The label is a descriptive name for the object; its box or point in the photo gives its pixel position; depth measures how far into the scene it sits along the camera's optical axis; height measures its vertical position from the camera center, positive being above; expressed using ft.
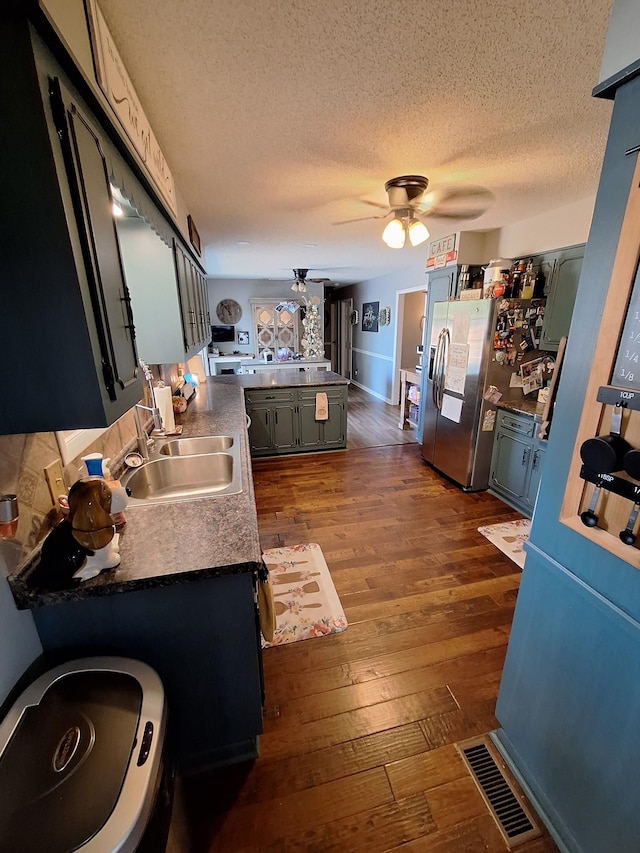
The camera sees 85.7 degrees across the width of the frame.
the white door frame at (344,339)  28.68 -1.43
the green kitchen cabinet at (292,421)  13.52 -3.87
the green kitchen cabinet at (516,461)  9.36 -3.88
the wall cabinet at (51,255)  2.26 +0.48
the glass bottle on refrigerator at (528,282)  9.43 +1.00
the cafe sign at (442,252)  11.87 +2.36
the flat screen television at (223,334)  24.23 -0.82
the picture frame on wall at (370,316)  23.16 +0.35
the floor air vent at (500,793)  3.75 -5.31
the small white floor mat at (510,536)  8.30 -5.34
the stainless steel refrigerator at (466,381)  9.71 -1.80
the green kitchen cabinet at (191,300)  7.38 +0.56
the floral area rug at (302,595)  6.21 -5.28
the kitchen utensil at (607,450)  2.91 -1.07
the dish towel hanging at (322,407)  13.89 -3.32
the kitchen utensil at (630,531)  2.86 -1.71
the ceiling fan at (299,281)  18.29 +2.14
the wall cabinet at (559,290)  8.63 +0.74
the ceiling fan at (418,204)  7.06 +2.66
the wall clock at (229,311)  24.25 +0.74
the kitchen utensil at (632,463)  2.72 -1.10
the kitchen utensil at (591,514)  3.18 -1.73
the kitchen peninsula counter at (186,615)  3.39 -2.92
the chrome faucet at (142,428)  6.16 -1.95
